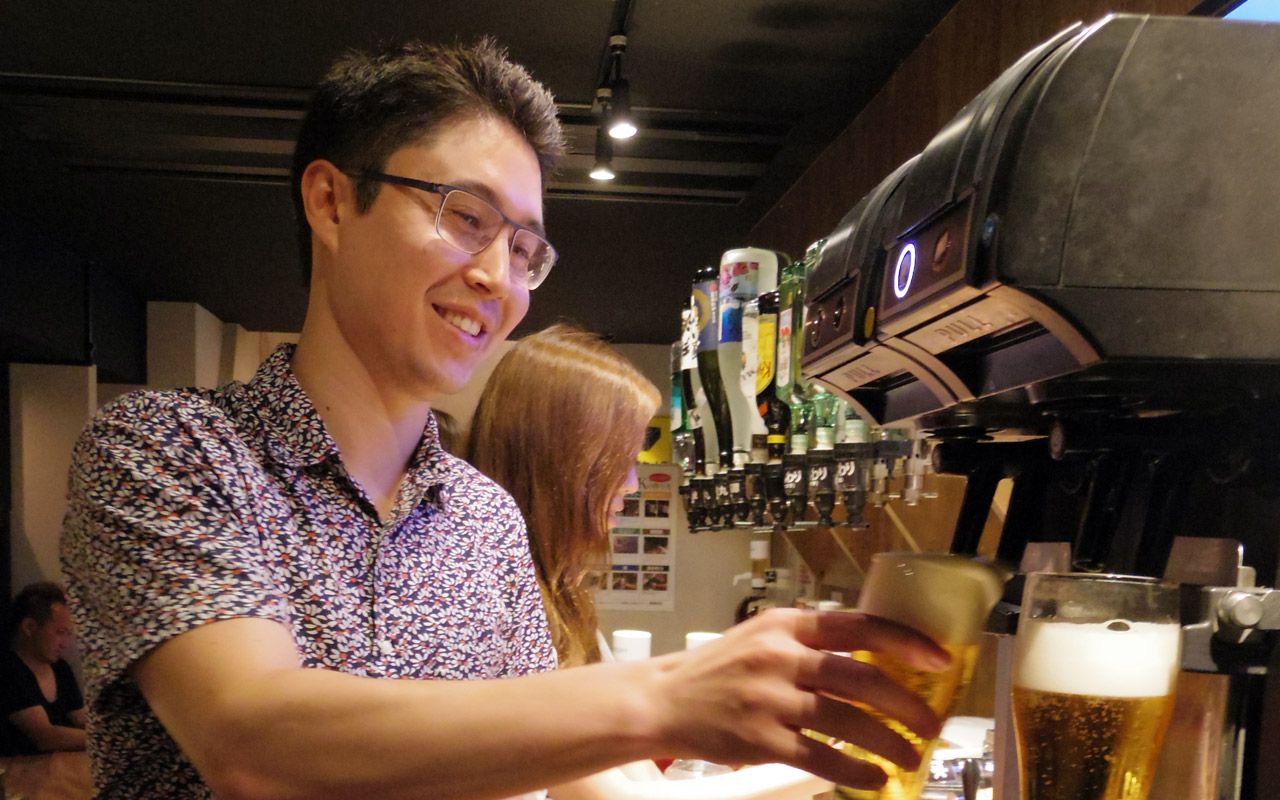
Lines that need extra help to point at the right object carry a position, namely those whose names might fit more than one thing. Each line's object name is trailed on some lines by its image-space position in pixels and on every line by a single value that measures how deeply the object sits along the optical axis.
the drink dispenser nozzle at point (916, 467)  1.86
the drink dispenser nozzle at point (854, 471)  1.99
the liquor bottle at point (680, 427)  2.97
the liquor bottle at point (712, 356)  2.55
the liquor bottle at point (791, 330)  2.22
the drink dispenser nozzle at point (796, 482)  2.22
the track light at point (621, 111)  3.16
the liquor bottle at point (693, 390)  2.67
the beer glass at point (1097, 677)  0.73
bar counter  4.64
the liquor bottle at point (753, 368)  2.44
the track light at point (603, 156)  3.48
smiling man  0.68
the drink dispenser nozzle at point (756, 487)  2.42
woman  2.37
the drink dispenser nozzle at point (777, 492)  2.35
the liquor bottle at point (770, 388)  2.34
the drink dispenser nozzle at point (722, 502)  2.79
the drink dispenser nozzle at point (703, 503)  2.97
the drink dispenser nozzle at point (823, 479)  2.09
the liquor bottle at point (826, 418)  2.11
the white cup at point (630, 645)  3.45
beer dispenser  0.74
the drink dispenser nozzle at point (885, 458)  1.92
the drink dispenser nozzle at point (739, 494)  2.60
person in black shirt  5.53
